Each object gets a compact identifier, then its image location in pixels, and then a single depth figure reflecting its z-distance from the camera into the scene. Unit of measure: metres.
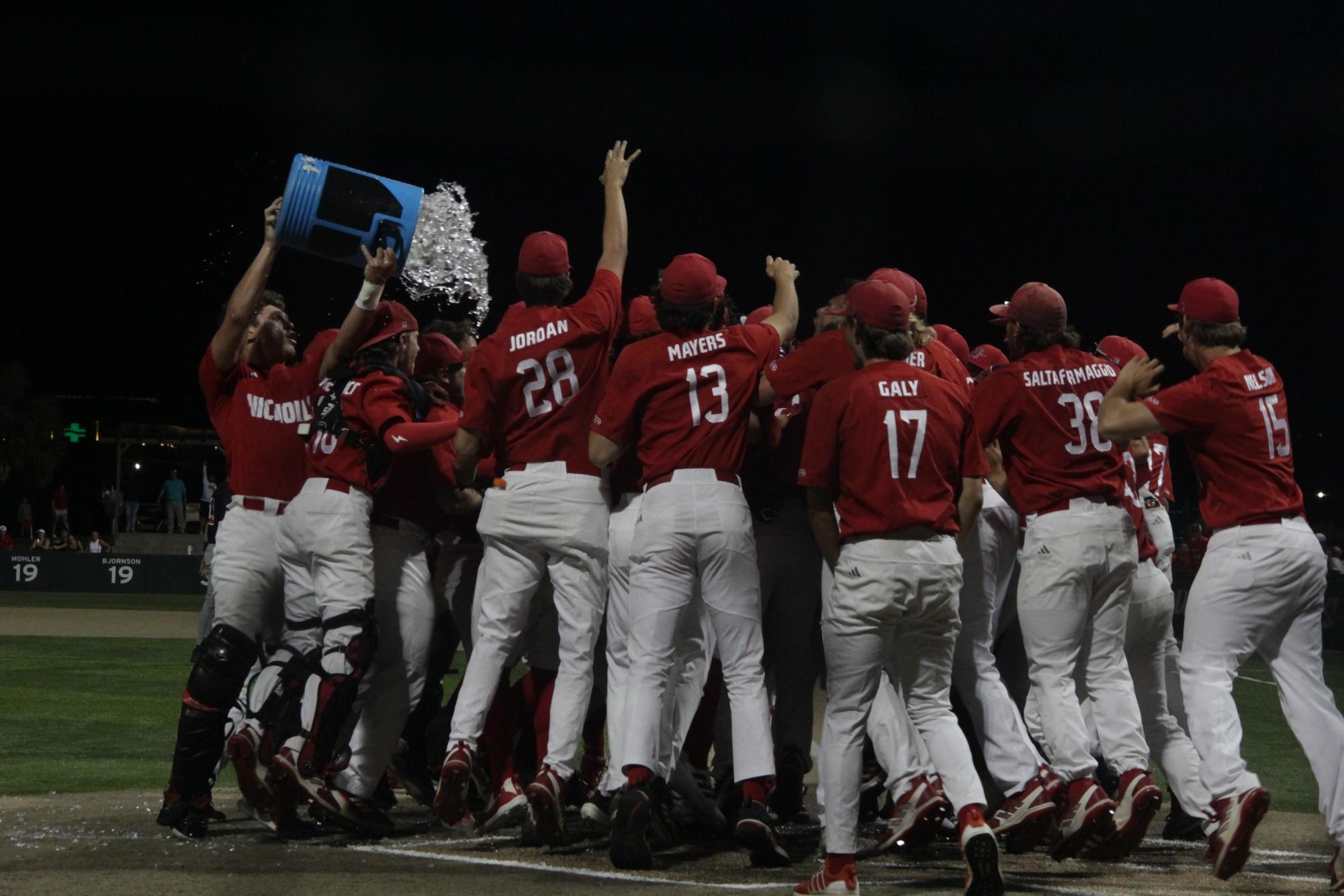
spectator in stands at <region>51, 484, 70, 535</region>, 67.12
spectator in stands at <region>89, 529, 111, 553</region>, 62.03
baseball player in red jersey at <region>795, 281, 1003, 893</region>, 9.95
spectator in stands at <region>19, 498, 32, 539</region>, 72.00
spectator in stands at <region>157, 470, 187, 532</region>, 64.25
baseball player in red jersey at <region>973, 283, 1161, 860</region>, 11.72
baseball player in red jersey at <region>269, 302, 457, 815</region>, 11.65
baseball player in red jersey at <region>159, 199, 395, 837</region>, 11.94
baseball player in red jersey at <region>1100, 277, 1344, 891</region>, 10.74
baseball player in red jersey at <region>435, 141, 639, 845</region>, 11.78
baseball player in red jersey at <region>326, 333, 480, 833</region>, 12.32
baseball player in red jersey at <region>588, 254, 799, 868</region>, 11.09
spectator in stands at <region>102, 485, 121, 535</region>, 62.94
